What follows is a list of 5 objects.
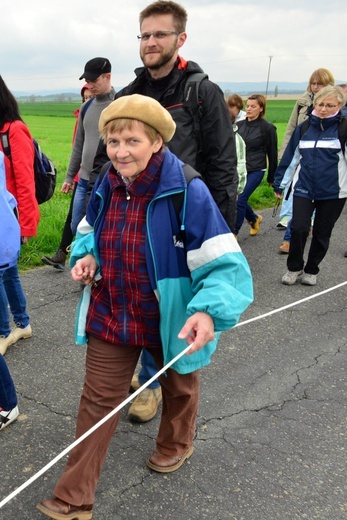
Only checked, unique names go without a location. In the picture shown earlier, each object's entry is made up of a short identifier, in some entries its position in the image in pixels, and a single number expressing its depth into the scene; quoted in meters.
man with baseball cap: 4.56
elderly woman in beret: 2.00
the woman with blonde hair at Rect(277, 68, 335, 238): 6.18
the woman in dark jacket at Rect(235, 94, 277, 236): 6.60
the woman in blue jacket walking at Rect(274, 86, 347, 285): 4.96
